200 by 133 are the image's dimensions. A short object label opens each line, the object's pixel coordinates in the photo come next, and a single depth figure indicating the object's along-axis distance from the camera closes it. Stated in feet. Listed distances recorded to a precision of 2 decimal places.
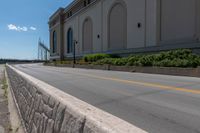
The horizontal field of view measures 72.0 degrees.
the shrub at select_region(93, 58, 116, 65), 62.69
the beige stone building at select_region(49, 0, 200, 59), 54.26
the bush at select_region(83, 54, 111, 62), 79.40
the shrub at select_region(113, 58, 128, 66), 55.63
